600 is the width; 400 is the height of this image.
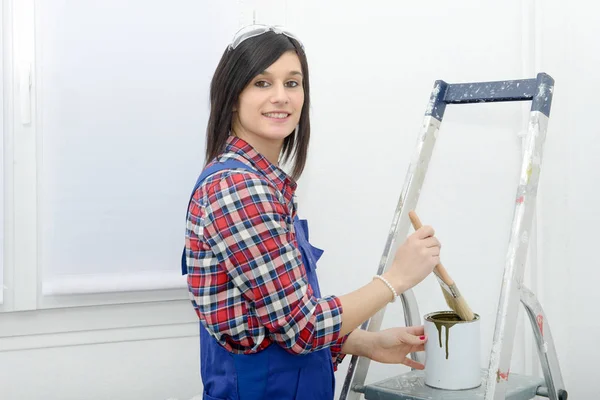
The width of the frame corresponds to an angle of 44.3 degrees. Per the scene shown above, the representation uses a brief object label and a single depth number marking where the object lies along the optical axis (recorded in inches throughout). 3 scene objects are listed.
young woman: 49.1
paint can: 57.1
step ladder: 56.3
